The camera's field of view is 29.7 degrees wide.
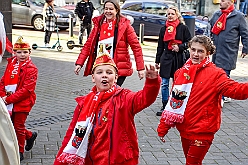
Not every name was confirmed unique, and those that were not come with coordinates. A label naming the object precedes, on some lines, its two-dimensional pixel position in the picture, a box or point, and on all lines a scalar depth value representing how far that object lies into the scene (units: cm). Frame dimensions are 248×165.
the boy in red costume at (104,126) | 360
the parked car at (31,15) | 2062
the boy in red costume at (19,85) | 521
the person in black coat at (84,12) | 1661
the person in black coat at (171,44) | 745
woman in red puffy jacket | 632
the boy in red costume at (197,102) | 446
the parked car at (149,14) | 1895
